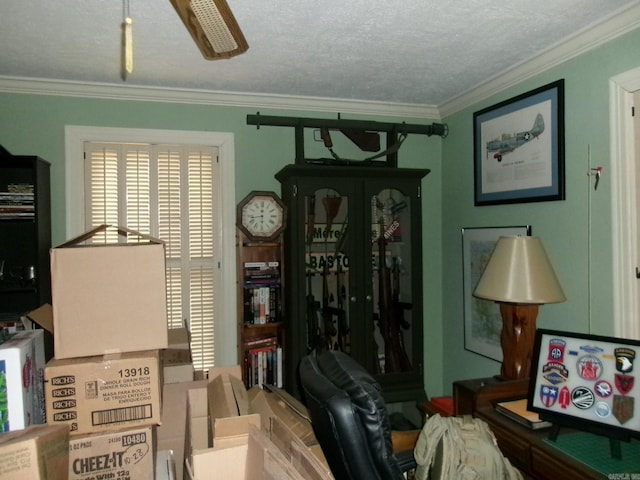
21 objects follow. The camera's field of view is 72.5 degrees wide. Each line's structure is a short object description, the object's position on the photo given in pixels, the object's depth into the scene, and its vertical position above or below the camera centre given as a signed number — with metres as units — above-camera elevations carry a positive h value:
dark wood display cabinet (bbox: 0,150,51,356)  2.47 +0.05
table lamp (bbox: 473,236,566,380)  2.06 -0.26
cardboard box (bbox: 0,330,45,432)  1.20 -0.40
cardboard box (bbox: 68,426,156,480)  1.32 -0.67
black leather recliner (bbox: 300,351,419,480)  1.20 -0.53
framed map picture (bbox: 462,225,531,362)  2.79 -0.45
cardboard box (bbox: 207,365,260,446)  1.59 -0.70
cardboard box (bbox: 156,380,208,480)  1.85 -0.78
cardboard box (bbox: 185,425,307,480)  1.25 -0.71
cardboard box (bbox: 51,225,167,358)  1.32 -0.18
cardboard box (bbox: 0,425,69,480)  1.10 -0.55
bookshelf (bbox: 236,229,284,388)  2.86 -0.50
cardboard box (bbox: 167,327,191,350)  2.29 -0.54
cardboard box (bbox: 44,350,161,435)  1.29 -0.46
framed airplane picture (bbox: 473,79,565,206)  2.33 +0.51
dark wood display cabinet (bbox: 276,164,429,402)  2.77 -0.21
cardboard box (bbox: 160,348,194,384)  2.04 -0.61
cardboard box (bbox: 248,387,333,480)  1.30 -0.81
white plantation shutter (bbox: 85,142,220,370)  2.84 +0.22
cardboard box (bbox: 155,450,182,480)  1.53 -0.83
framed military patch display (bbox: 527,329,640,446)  1.51 -0.55
